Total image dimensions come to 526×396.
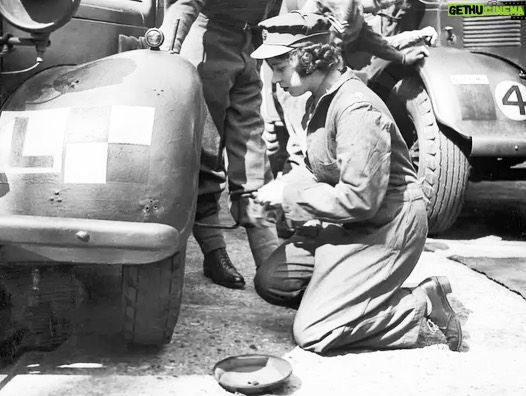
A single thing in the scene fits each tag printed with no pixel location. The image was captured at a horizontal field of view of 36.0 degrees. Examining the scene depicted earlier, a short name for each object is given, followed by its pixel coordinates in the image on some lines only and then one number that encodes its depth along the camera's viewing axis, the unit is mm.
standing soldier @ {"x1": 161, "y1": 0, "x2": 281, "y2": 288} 3869
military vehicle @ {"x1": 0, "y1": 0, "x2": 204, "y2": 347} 2365
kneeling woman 3027
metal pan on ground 2631
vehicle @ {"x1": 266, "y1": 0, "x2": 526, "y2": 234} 4773
